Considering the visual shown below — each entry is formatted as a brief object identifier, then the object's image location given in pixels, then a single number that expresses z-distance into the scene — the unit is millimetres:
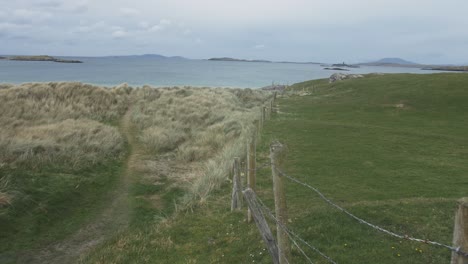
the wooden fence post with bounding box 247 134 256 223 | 10789
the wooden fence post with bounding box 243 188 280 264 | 7078
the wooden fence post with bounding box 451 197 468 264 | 3312
